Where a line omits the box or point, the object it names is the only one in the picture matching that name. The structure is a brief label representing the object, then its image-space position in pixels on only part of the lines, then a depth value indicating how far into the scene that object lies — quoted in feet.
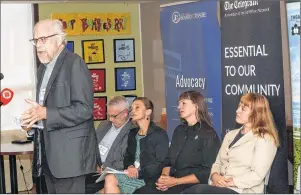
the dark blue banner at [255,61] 15.07
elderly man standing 14.29
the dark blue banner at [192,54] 16.37
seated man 17.37
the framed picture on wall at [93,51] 17.17
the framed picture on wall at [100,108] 17.37
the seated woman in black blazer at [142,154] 16.85
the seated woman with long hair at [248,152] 14.84
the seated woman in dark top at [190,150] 15.97
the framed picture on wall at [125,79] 17.39
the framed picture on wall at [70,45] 16.94
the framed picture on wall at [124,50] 17.47
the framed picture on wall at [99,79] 17.25
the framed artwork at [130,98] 17.24
